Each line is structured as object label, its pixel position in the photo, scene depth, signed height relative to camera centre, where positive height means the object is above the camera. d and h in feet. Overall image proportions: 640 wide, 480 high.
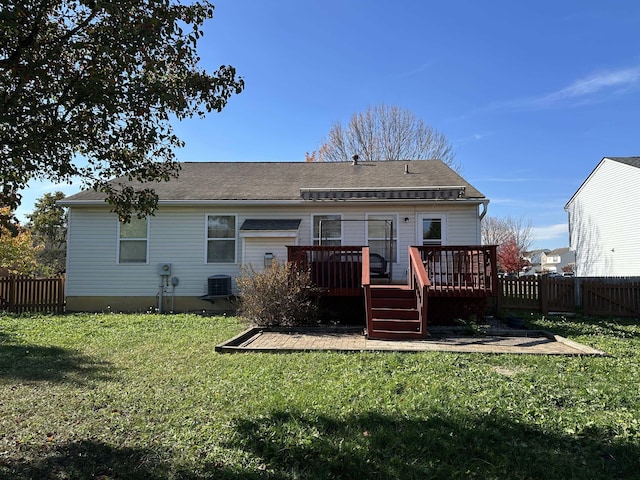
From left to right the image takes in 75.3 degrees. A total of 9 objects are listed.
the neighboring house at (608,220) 64.69 +8.67
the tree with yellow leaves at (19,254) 70.03 +2.08
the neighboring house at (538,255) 279.69 +9.47
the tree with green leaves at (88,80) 10.72 +5.28
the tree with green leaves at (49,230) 87.20 +7.96
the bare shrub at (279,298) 29.09 -2.14
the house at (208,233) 39.63 +3.38
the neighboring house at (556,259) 199.09 +5.24
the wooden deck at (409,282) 26.71 -1.04
